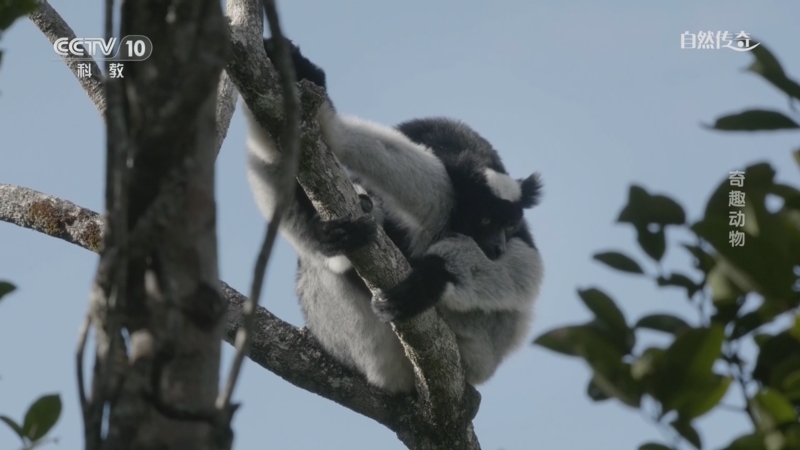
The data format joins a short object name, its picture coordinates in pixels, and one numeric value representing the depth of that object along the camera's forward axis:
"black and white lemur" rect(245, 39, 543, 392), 12.53
